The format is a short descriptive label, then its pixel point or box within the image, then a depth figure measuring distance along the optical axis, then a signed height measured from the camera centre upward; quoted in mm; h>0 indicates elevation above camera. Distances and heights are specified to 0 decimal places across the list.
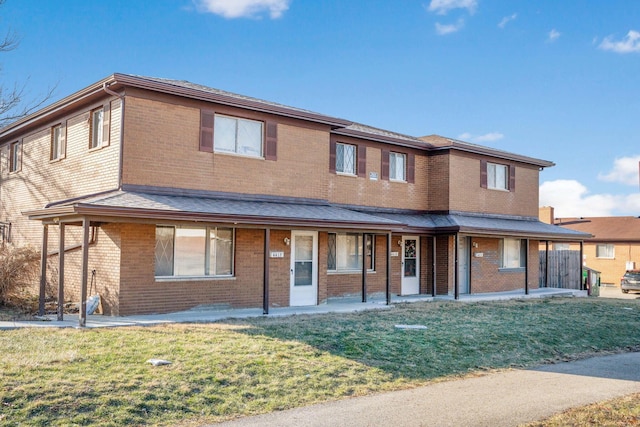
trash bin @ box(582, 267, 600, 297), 27719 -1141
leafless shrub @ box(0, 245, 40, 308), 15719 -661
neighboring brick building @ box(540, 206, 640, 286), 38375 +633
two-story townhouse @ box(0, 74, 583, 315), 14242 +1487
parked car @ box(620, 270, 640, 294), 32344 -1320
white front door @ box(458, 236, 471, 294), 23094 -366
